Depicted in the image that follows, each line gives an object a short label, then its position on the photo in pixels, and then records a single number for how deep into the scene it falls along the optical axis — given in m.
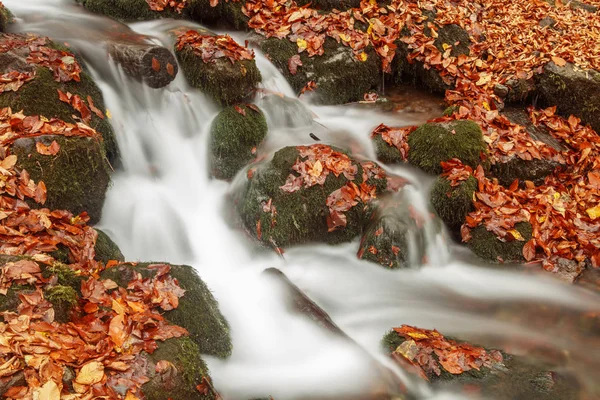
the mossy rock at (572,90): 7.15
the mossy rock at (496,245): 5.65
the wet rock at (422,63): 7.88
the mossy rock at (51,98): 4.97
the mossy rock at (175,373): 2.98
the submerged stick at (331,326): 3.81
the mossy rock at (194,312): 3.86
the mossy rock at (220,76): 6.41
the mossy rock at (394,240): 5.43
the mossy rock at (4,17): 6.38
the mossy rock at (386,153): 6.49
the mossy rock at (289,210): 5.54
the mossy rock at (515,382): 3.90
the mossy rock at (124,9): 7.72
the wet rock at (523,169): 6.51
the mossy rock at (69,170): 4.45
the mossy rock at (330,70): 7.65
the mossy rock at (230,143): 6.22
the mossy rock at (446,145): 6.13
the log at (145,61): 6.16
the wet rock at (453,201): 5.75
